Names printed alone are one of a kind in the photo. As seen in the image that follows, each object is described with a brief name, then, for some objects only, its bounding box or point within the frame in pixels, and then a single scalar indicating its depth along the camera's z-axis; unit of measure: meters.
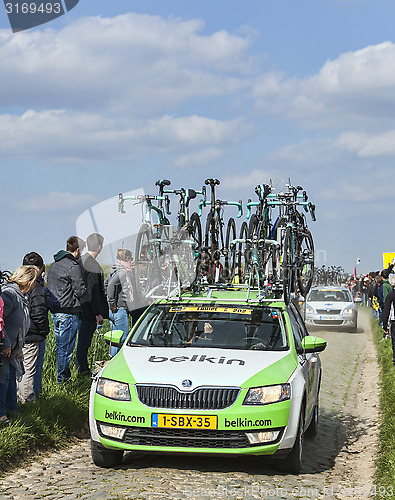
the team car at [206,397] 7.41
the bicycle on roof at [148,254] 10.30
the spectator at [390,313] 15.45
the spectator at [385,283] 21.95
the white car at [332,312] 28.55
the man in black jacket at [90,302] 11.55
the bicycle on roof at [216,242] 11.53
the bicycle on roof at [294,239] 11.30
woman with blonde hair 8.41
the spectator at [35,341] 9.73
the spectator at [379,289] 23.91
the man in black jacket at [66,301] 10.84
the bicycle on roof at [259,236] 11.01
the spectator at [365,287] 41.97
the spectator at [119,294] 12.59
